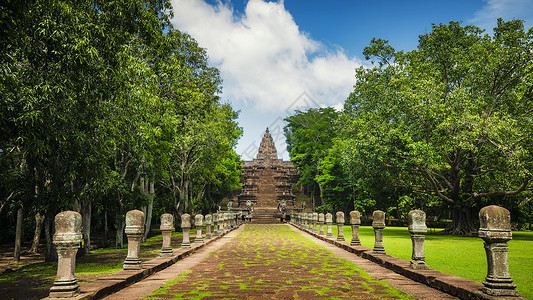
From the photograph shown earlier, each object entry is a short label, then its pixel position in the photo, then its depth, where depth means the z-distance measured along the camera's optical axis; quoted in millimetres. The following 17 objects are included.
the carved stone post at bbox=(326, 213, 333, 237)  15356
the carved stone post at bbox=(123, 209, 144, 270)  6929
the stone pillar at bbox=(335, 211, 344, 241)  13188
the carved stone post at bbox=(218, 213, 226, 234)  19041
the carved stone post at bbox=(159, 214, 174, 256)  9094
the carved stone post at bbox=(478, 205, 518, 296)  4473
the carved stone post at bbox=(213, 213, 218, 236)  17511
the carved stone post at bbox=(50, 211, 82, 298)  4691
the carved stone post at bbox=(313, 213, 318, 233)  20306
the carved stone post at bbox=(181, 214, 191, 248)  11297
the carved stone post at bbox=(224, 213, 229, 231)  21434
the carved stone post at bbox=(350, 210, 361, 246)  10852
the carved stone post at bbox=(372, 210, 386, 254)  8859
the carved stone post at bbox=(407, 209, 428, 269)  6664
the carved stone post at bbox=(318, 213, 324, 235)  17750
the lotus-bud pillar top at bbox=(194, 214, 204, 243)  13211
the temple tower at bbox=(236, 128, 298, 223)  37934
